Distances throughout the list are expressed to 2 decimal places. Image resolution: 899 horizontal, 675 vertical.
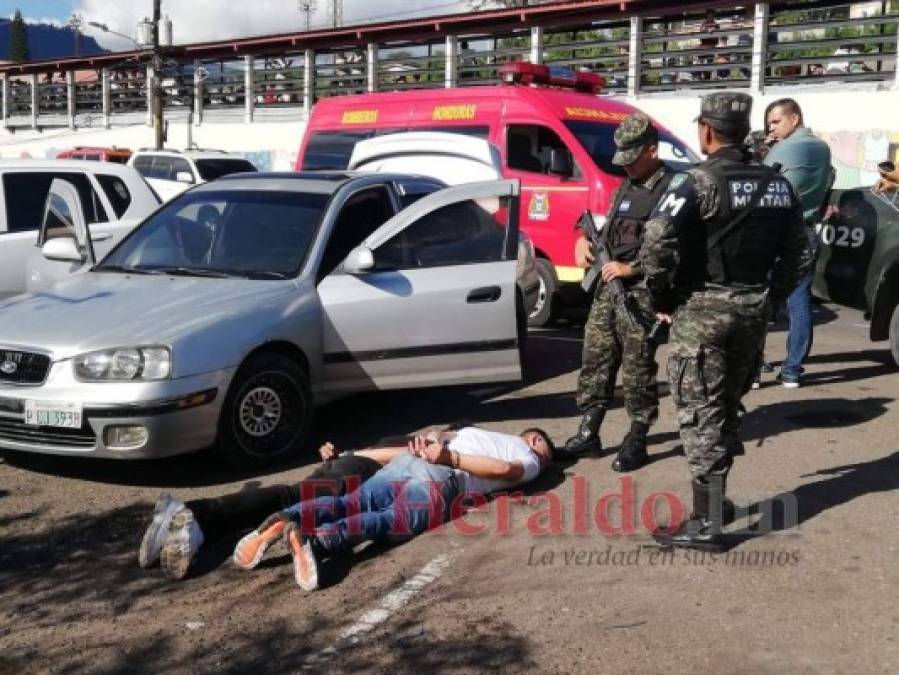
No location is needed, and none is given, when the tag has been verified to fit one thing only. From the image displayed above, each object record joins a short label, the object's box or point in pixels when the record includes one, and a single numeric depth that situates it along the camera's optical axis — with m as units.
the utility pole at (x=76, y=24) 60.28
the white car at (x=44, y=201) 8.58
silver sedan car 5.08
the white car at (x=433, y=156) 8.83
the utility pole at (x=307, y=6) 63.41
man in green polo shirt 6.89
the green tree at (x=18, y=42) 73.44
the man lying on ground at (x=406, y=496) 4.20
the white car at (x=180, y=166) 19.44
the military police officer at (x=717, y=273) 4.19
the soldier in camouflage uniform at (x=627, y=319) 5.27
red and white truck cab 9.76
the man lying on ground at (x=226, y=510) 4.19
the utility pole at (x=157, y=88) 31.02
